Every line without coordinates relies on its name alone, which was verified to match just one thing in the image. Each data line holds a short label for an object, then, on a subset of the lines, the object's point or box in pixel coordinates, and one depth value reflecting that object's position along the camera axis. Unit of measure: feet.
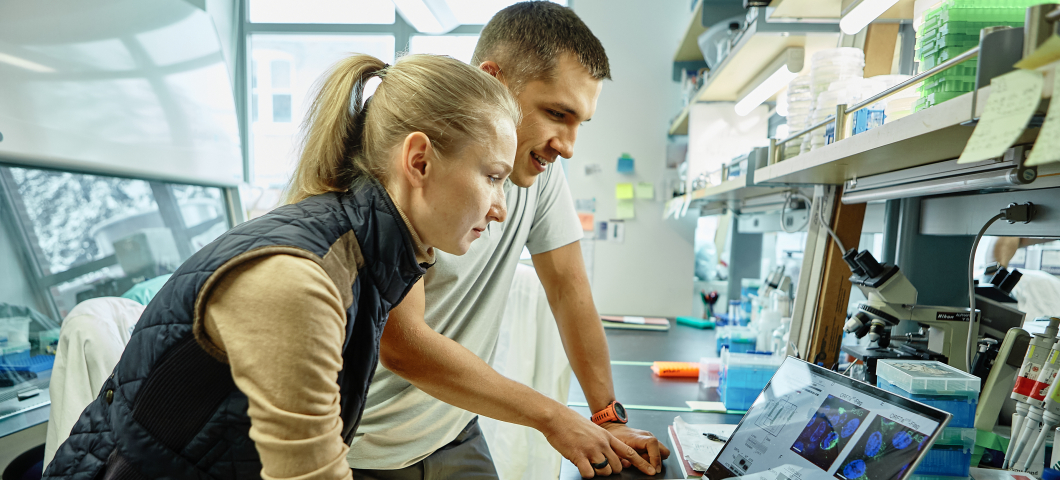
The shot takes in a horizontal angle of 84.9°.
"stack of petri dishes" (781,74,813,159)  4.27
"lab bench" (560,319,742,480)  4.60
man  3.08
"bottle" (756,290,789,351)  6.78
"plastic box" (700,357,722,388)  5.91
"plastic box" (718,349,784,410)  4.97
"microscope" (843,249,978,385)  3.58
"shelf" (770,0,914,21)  4.67
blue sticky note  11.59
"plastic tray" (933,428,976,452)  2.79
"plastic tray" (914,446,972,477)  2.79
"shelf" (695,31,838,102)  5.96
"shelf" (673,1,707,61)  8.95
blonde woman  1.70
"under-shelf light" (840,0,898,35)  3.52
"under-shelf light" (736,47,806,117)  5.90
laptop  2.30
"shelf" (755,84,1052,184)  2.01
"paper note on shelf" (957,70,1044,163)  1.43
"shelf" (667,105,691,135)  10.01
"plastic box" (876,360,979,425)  2.80
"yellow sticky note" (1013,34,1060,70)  1.43
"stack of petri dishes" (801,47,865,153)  3.84
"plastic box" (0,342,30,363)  5.83
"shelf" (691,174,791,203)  6.11
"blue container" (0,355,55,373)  5.84
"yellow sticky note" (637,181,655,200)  11.70
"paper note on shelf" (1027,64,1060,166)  1.30
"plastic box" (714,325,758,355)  7.03
